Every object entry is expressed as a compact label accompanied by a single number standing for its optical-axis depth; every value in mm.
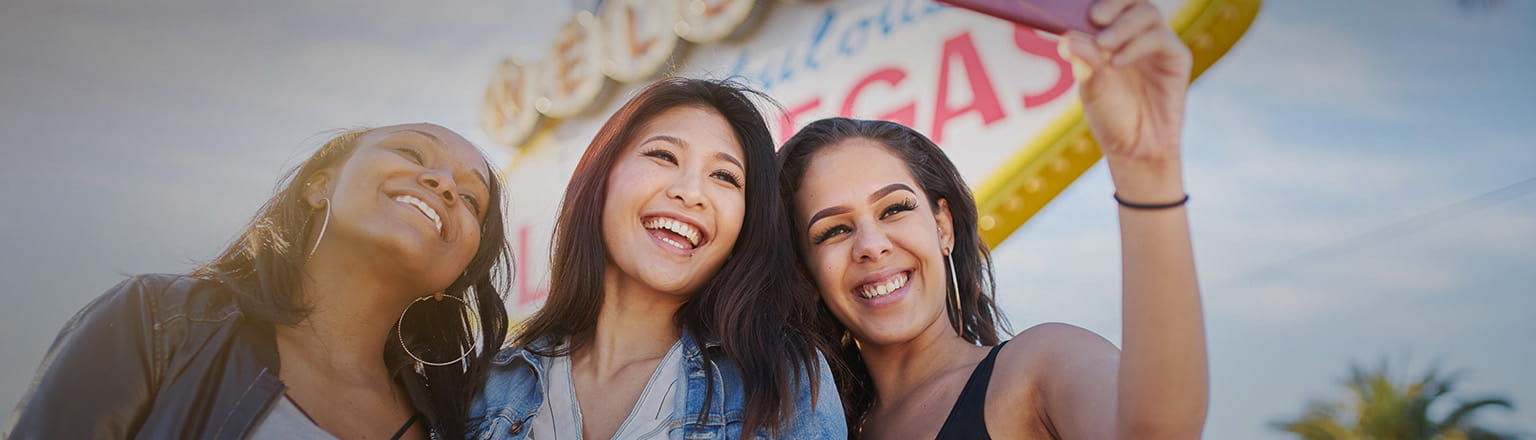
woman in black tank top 1368
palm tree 9953
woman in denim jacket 2012
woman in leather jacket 1556
